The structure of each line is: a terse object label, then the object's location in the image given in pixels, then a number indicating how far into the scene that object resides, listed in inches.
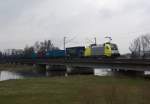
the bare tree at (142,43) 2740.3
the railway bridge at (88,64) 826.1
